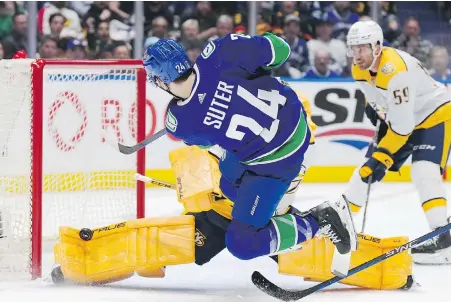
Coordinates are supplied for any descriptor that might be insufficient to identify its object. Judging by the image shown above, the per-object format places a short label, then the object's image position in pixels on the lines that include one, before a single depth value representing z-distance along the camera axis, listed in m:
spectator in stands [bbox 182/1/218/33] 15.25
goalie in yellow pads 7.97
